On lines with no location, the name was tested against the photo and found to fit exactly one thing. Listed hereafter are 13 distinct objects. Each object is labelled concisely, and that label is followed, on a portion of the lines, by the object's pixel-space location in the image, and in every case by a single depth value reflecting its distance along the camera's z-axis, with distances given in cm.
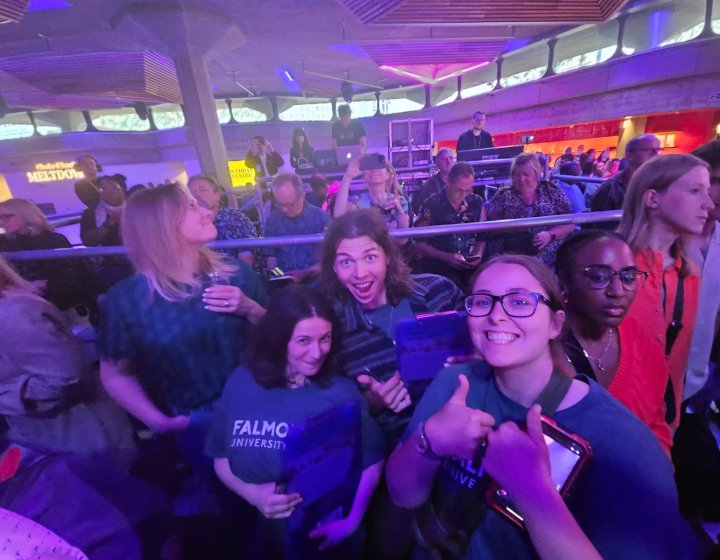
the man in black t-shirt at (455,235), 270
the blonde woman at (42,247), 236
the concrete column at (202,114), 691
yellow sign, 1443
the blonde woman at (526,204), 274
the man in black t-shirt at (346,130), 623
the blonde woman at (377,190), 274
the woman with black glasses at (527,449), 68
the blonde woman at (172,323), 132
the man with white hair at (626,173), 269
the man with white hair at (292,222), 269
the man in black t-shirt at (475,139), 584
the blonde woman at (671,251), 132
